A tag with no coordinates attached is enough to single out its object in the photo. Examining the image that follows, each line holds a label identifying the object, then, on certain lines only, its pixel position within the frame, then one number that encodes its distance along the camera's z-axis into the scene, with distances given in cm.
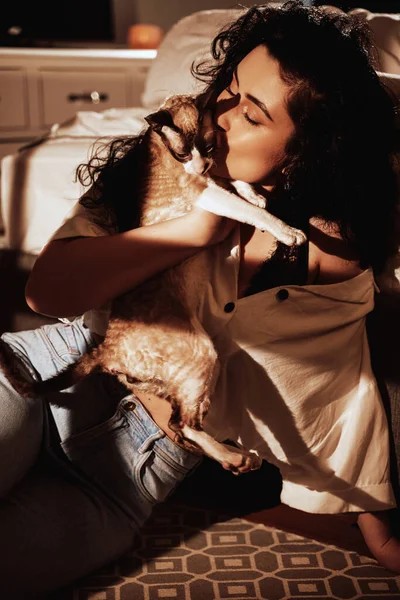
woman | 90
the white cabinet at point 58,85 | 342
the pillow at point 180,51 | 218
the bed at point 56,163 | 174
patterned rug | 112
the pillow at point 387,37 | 169
